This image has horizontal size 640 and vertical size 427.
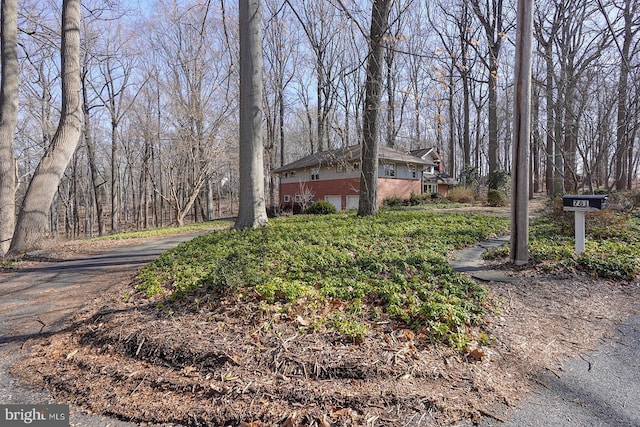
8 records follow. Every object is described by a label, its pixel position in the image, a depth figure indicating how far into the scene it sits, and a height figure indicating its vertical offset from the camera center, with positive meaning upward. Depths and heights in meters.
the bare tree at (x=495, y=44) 10.35 +5.64
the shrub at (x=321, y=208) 16.97 -0.14
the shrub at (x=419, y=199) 20.20 +0.34
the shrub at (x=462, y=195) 19.30 +0.53
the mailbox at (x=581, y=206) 4.63 -0.05
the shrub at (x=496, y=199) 15.75 +0.23
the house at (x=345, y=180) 21.84 +1.80
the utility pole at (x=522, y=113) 4.41 +1.24
